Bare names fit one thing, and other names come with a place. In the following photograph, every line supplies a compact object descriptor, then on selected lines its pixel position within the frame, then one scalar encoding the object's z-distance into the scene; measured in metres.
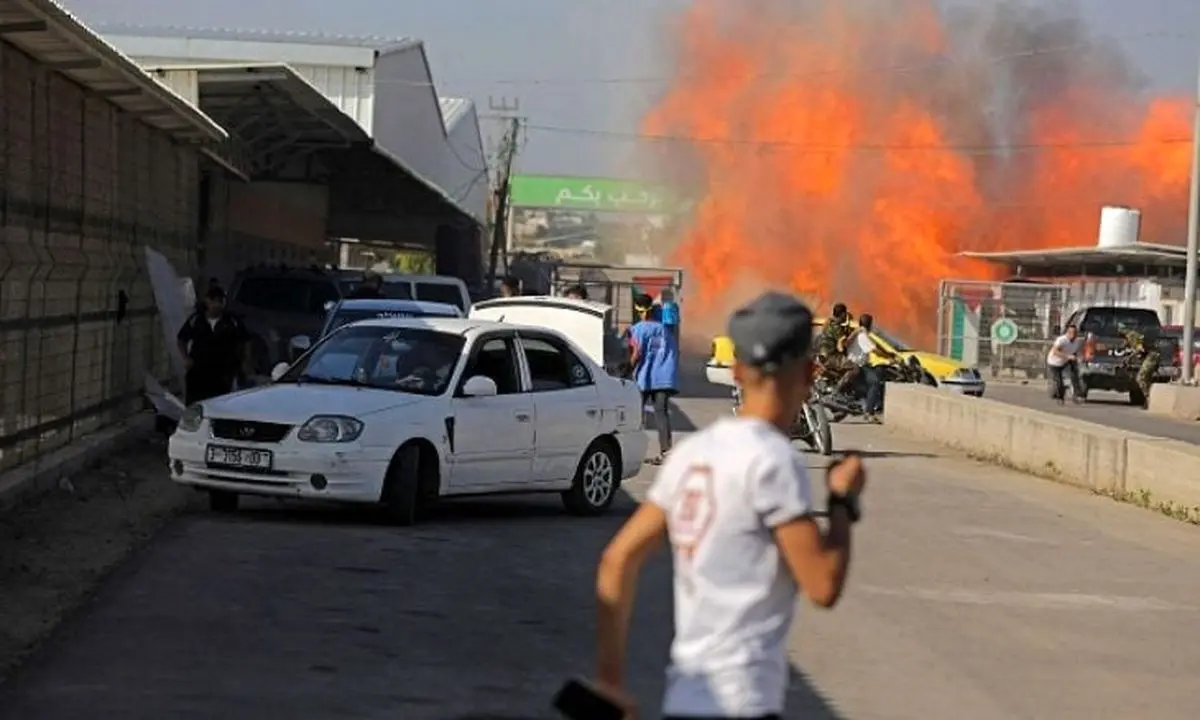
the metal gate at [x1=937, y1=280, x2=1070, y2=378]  50.22
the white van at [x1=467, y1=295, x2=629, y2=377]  25.47
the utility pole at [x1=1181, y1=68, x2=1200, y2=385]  39.00
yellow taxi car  36.25
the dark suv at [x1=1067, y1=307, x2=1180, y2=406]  41.36
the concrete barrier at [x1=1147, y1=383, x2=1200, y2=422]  37.59
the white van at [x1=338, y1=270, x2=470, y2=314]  33.22
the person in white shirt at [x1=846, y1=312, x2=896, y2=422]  28.03
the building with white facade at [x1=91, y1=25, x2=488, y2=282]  30.61
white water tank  57.38
